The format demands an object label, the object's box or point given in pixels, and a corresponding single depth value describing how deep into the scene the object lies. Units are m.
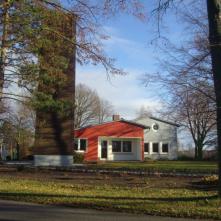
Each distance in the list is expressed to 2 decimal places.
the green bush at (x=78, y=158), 47.51
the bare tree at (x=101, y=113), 93.00
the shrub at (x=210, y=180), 21.12
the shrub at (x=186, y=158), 64.68
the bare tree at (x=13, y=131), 30.78
